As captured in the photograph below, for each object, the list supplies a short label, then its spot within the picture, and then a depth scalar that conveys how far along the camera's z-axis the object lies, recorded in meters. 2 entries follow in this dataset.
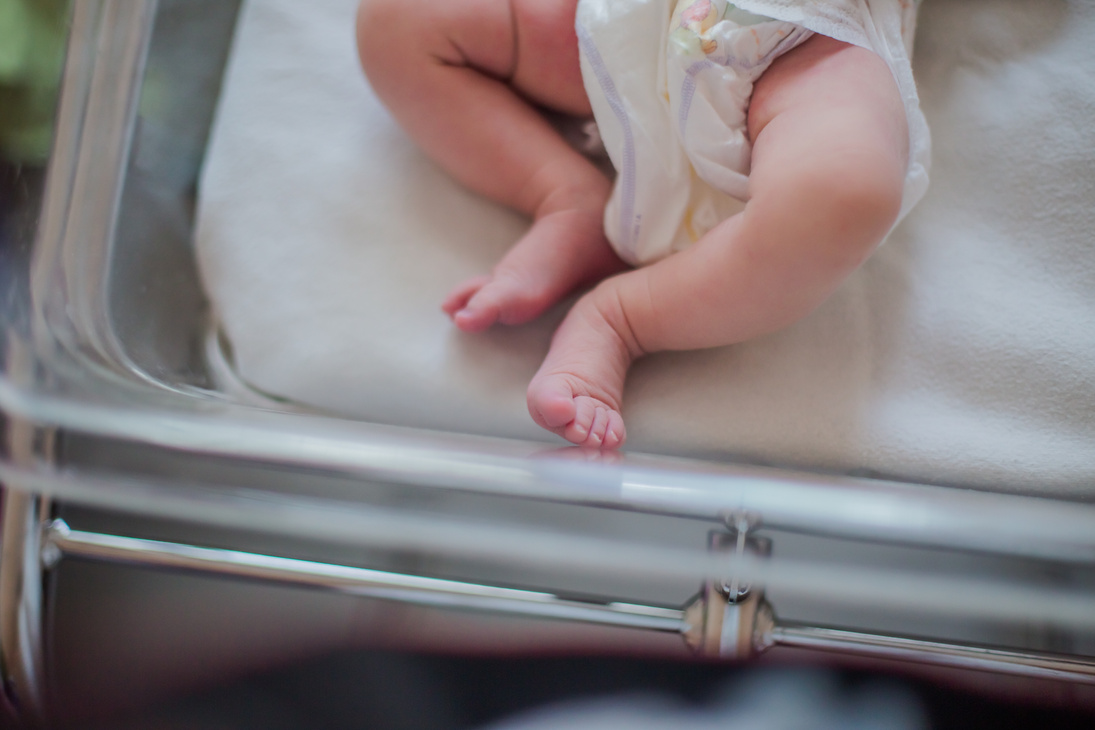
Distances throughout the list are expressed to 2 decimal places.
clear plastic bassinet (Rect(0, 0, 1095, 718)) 0.36
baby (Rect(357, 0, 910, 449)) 0.46
